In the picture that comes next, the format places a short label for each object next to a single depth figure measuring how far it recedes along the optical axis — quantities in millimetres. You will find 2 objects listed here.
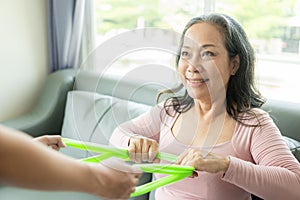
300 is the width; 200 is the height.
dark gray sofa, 1709
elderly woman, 1237
